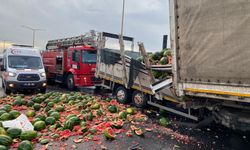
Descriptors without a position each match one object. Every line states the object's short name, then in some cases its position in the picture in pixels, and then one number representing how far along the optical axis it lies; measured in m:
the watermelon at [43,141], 5.48
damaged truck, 4.20
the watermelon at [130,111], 7.90
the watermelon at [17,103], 9.18
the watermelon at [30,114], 7.56
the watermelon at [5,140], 5.25
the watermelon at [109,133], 5.57
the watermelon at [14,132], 5.75
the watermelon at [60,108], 8.06
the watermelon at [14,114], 7.21
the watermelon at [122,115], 7.10
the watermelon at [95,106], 8.29
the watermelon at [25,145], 5.06
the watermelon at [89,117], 6.94
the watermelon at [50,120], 6.74
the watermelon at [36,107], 8.66
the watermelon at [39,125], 6.37
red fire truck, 15.55
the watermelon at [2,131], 5.66
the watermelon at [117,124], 6.21
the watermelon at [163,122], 7.35
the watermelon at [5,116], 6.85
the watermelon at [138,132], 6.00
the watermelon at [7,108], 7.79
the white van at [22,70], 13.89
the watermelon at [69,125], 6.20
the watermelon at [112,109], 8.01
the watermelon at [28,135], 5.67
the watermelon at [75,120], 6.38
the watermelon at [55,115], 7.07
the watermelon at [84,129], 5.99
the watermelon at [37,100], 9.62
